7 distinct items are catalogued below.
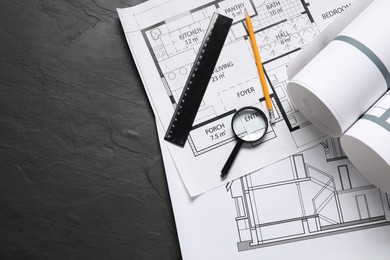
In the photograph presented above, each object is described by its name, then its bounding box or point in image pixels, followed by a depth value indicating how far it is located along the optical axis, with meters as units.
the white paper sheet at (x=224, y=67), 0.78
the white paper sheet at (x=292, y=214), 0.76
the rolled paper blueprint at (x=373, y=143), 0.64
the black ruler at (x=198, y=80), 0.79
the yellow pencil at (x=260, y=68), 0.78
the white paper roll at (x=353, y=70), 0.66
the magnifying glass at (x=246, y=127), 0.77
